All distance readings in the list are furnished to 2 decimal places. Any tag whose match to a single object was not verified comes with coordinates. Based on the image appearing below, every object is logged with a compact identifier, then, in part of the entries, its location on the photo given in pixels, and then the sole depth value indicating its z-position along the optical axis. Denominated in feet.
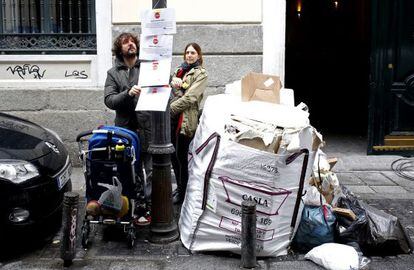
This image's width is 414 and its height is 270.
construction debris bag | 15.57
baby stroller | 16.43
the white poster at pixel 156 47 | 16.38
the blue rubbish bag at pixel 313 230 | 16.49
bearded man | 18.35
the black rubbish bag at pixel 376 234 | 16.38
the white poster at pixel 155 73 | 16.30
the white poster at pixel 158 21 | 16.22
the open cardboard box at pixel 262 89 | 17.71
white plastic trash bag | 15.23
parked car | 15.60
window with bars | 26.63
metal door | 27.32
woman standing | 19.40
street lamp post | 16.85
